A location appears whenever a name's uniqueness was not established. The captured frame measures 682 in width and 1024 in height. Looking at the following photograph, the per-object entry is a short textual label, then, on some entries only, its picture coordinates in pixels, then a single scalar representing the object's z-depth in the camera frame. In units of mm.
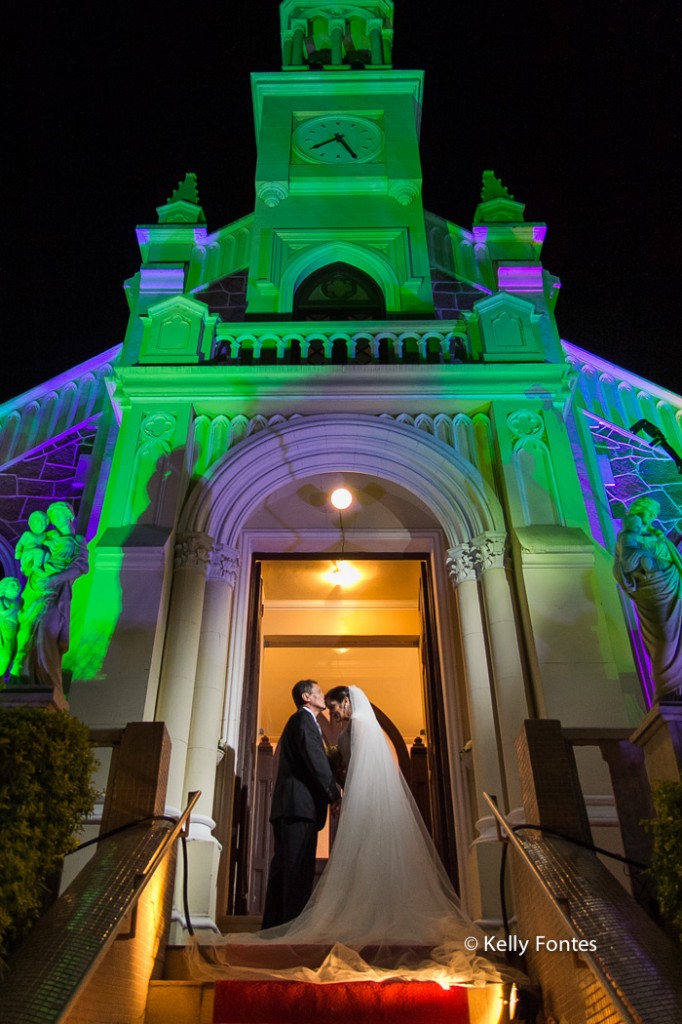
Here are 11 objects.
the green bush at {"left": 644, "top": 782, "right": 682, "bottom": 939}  4562
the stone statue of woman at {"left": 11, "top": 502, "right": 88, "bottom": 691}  7492
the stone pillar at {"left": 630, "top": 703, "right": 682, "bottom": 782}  5516
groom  7352
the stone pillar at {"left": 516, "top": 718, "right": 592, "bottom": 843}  5648
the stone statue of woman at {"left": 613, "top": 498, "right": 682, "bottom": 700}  6891
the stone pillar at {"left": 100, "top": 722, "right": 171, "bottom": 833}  5781
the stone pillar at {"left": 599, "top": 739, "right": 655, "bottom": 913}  5453
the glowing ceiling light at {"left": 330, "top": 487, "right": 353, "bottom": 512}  11523
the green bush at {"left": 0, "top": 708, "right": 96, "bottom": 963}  4625
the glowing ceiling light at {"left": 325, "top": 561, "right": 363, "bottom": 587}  13211
